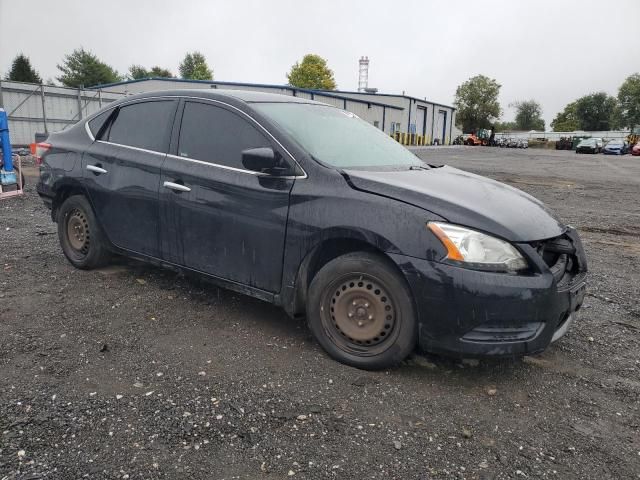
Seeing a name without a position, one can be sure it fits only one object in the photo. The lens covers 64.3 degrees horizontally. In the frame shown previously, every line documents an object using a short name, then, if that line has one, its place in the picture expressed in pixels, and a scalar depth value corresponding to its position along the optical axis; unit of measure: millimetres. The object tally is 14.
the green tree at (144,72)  87438
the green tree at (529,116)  128125
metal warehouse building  38875
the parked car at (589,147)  45469
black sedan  2822
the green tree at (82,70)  69562
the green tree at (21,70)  56344
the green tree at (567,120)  107138
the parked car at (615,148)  44978
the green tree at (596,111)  100875
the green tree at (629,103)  92562
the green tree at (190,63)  96412
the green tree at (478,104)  90062
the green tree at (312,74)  69875
